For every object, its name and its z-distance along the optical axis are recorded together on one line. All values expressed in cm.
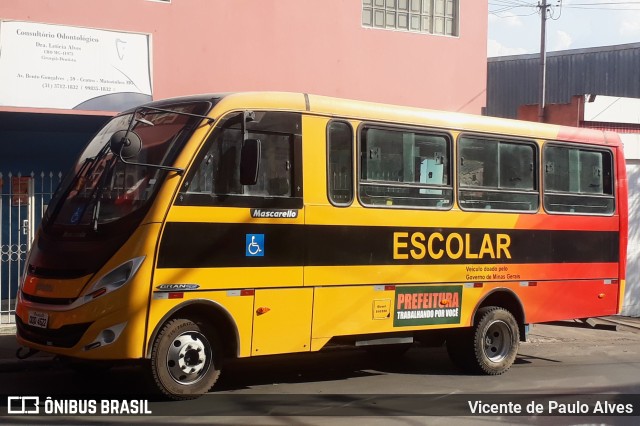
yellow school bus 809
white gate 1298
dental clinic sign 1303
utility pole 2433
